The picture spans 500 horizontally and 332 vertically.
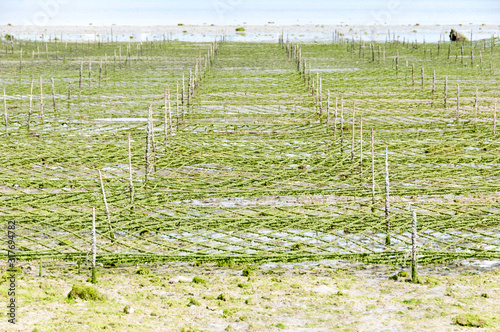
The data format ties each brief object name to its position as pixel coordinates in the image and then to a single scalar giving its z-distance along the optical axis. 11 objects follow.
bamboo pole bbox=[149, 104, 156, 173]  18.24
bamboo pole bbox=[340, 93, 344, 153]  20.15
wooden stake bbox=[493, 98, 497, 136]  21.66
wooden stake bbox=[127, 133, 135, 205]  15.39
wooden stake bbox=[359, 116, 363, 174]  17.79
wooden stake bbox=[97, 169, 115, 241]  13.74
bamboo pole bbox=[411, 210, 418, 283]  12.24
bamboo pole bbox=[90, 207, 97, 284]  12.02
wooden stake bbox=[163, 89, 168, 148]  20.48
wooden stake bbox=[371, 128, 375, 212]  15.06
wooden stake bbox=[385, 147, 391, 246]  13.92
